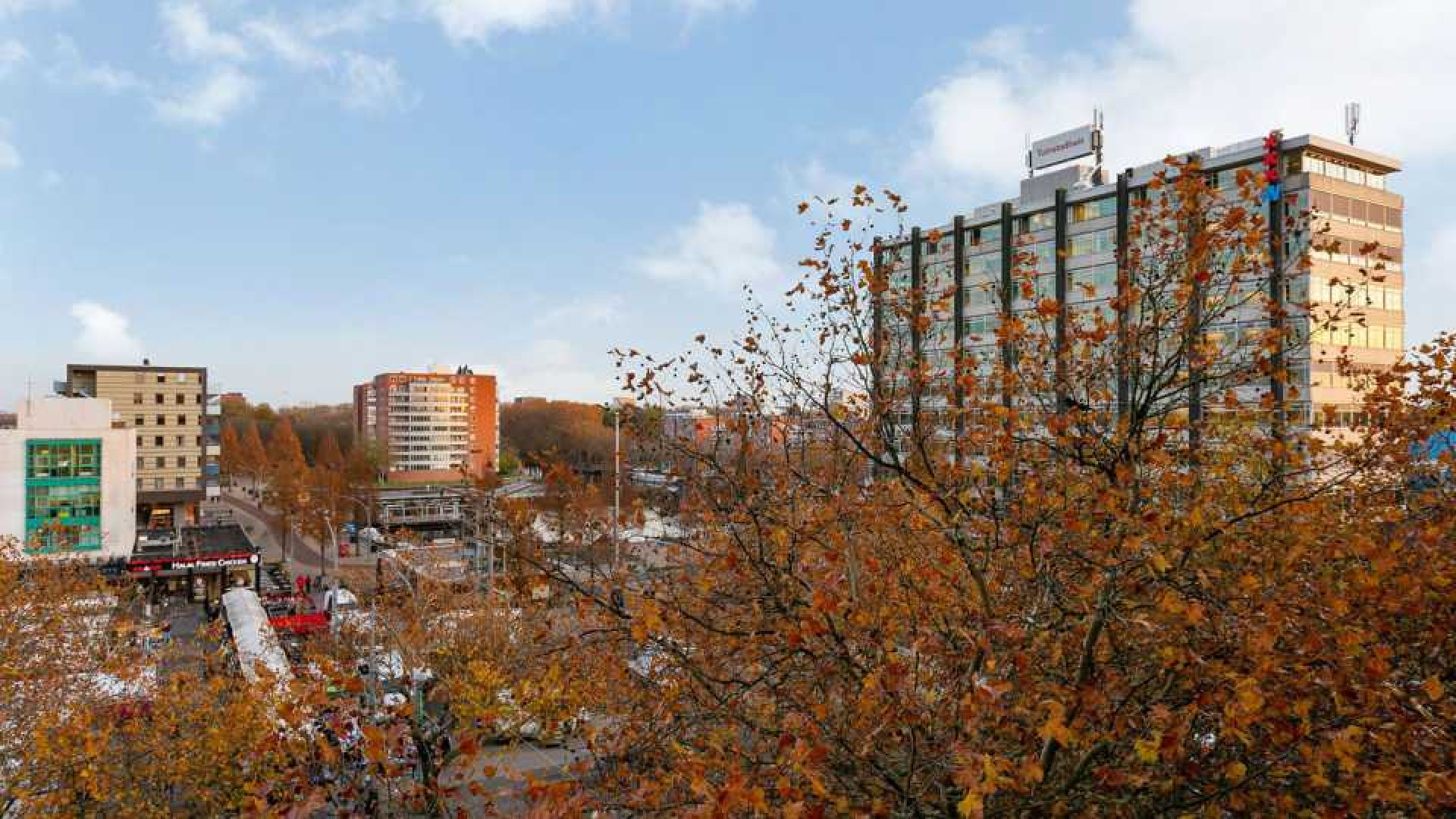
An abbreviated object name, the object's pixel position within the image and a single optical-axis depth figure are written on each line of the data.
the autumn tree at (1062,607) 5.34
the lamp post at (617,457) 10.06
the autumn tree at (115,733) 13.21
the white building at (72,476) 44.19
